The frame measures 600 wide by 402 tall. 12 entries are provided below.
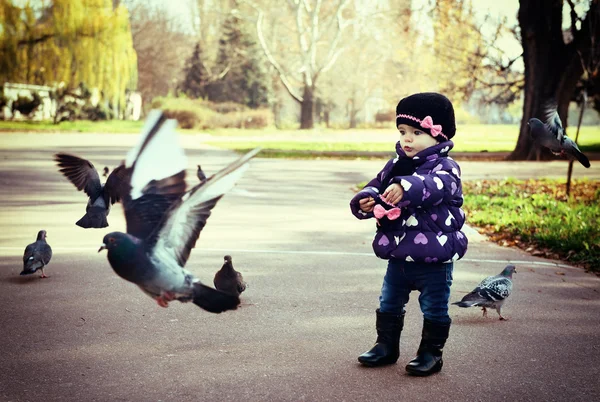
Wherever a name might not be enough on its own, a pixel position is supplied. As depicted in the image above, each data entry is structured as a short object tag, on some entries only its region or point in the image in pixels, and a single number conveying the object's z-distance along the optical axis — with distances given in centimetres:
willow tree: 2894
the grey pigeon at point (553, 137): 707
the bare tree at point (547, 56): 2000
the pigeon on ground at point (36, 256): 571
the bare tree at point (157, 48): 6888
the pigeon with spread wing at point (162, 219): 226
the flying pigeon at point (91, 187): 334
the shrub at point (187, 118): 4256
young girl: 359
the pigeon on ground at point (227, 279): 505
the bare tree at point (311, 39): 3972
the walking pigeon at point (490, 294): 482
